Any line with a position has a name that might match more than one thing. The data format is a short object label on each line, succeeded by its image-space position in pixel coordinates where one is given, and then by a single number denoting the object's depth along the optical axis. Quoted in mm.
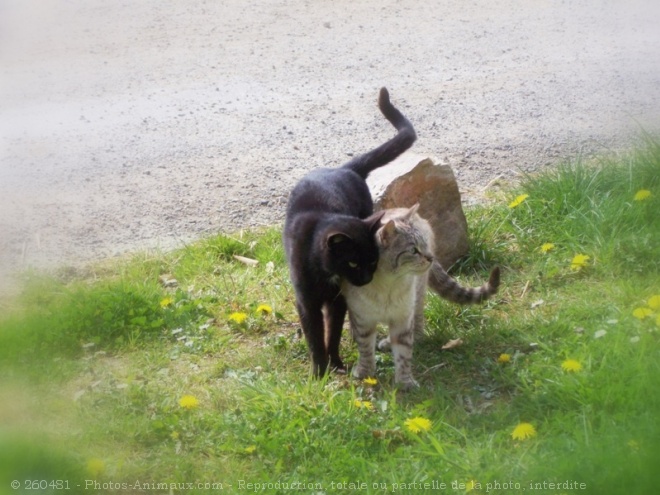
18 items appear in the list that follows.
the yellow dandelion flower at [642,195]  10336
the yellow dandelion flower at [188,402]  8578
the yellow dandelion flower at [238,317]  10406
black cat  9078
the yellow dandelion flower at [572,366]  8102
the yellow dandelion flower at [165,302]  10680
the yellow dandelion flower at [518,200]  11844
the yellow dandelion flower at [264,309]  10711
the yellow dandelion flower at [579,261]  10375
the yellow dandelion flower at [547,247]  11031
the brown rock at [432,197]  11008
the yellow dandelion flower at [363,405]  8531
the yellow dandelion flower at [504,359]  9117
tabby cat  9227
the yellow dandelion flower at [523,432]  7449
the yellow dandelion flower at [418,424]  7963
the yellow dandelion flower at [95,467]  6711
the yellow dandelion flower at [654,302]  8462
